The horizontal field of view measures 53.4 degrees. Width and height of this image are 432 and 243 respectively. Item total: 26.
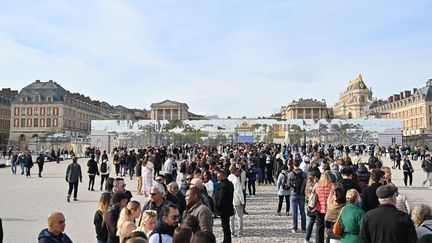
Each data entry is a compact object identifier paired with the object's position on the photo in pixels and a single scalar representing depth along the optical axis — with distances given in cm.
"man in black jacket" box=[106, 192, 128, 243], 558
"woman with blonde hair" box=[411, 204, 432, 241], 425
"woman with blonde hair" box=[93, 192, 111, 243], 590
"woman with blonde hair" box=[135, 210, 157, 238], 482
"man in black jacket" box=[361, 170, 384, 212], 690
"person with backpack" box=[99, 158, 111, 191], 1631
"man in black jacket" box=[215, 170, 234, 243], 801
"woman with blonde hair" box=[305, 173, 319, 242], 807
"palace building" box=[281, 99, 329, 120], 12494
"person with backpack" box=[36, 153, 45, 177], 2330
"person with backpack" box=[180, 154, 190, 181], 1515
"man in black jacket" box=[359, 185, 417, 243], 438
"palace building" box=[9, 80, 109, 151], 8900
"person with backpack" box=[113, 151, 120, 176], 2188
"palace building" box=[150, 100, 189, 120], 12694
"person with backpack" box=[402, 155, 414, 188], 1728
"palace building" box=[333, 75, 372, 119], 13350
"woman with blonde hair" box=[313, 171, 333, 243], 755
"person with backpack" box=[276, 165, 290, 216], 1088
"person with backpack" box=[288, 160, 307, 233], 946
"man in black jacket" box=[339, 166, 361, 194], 762
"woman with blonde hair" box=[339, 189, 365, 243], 536
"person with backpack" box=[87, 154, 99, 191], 1651
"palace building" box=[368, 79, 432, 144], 8044
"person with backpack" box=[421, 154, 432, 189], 1738
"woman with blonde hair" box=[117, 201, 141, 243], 473
